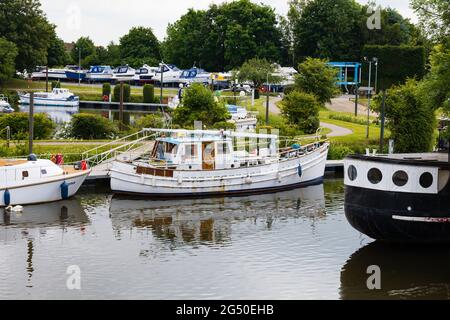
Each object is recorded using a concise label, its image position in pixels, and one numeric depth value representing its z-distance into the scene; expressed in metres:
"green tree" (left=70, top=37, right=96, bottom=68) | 166.50
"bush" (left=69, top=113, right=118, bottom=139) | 62.47
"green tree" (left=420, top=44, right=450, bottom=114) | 39.88
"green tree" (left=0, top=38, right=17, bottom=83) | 113.62
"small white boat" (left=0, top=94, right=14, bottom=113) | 93.84
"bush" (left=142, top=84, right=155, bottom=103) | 111.88
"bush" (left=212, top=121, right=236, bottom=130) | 60.03
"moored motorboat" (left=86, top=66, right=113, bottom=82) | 140.38
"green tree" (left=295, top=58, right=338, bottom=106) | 76.44
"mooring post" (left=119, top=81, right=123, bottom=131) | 66.95
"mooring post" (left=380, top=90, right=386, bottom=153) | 54.22
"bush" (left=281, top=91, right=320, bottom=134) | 65.94
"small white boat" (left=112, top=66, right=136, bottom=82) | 139.25
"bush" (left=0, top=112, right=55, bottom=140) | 59.59
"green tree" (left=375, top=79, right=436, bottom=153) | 60.31
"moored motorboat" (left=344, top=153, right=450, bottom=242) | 32.84
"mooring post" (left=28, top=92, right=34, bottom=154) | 47.28
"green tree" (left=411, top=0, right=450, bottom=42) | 40.97
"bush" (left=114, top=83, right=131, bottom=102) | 113.00
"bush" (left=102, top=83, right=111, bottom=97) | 116.10
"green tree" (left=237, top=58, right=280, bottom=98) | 111.19
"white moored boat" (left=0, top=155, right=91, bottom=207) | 41.81
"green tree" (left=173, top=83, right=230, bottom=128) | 61.00
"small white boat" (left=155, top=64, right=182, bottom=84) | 131.75
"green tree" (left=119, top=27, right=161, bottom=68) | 160.25
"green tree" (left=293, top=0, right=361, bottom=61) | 123.00
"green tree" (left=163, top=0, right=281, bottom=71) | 131.75
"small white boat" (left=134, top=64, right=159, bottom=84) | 137.00
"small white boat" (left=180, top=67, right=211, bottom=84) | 126.06
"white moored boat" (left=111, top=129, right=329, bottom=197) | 46.19
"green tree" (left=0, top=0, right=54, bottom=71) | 121.12
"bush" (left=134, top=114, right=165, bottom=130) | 62.02
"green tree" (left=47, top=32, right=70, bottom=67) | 141.50
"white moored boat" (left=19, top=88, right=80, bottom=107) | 108.56
